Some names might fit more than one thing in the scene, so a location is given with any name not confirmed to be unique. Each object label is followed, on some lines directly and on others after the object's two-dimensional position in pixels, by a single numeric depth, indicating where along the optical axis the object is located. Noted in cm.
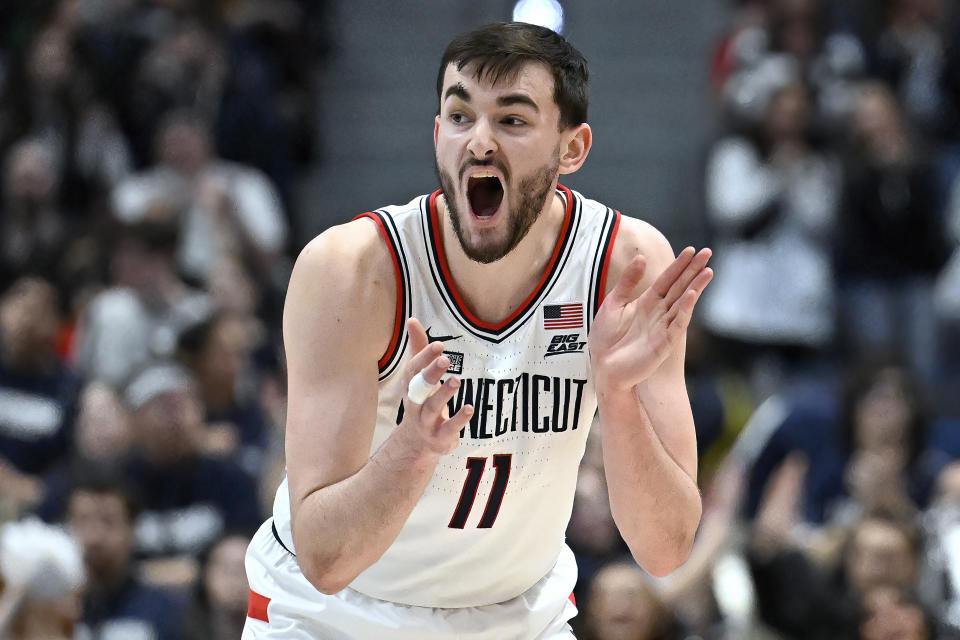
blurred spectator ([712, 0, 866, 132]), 2059
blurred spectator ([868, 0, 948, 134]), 2175
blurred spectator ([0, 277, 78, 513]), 1781
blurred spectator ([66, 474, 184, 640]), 1483
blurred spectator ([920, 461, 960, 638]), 1430
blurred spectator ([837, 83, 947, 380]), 1967
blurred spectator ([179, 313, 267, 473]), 1791
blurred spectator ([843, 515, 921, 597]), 1480
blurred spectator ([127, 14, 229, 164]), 2256
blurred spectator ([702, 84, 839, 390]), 1967
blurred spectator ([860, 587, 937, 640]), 1427
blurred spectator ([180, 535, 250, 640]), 1439
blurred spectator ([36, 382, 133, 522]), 1584
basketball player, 804
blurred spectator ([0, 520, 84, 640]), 1320
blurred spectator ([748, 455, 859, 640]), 1455
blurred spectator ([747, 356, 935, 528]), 1641
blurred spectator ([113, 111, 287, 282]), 2087
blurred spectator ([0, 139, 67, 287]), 2083
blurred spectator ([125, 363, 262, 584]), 1637
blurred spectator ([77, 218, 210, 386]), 1878
